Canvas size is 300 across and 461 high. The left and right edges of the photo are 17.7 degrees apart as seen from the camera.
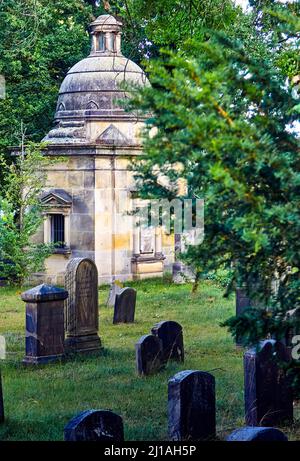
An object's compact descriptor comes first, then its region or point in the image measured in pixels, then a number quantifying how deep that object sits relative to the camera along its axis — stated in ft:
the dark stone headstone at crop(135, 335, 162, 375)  39.50
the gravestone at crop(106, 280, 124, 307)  63.82
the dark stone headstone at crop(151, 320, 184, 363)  41.73
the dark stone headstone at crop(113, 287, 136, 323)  55.42
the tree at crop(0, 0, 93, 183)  89.76
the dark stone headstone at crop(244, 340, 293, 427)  31.07
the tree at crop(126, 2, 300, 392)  17.56
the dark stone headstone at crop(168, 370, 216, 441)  28.55
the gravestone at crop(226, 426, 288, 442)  22.44
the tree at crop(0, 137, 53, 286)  74.49
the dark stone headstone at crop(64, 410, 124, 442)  23.49
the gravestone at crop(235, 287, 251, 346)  47.67
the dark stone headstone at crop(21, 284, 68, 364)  42.93
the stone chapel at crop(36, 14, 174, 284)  77.51
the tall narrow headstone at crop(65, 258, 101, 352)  46.50
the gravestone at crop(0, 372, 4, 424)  31.50
